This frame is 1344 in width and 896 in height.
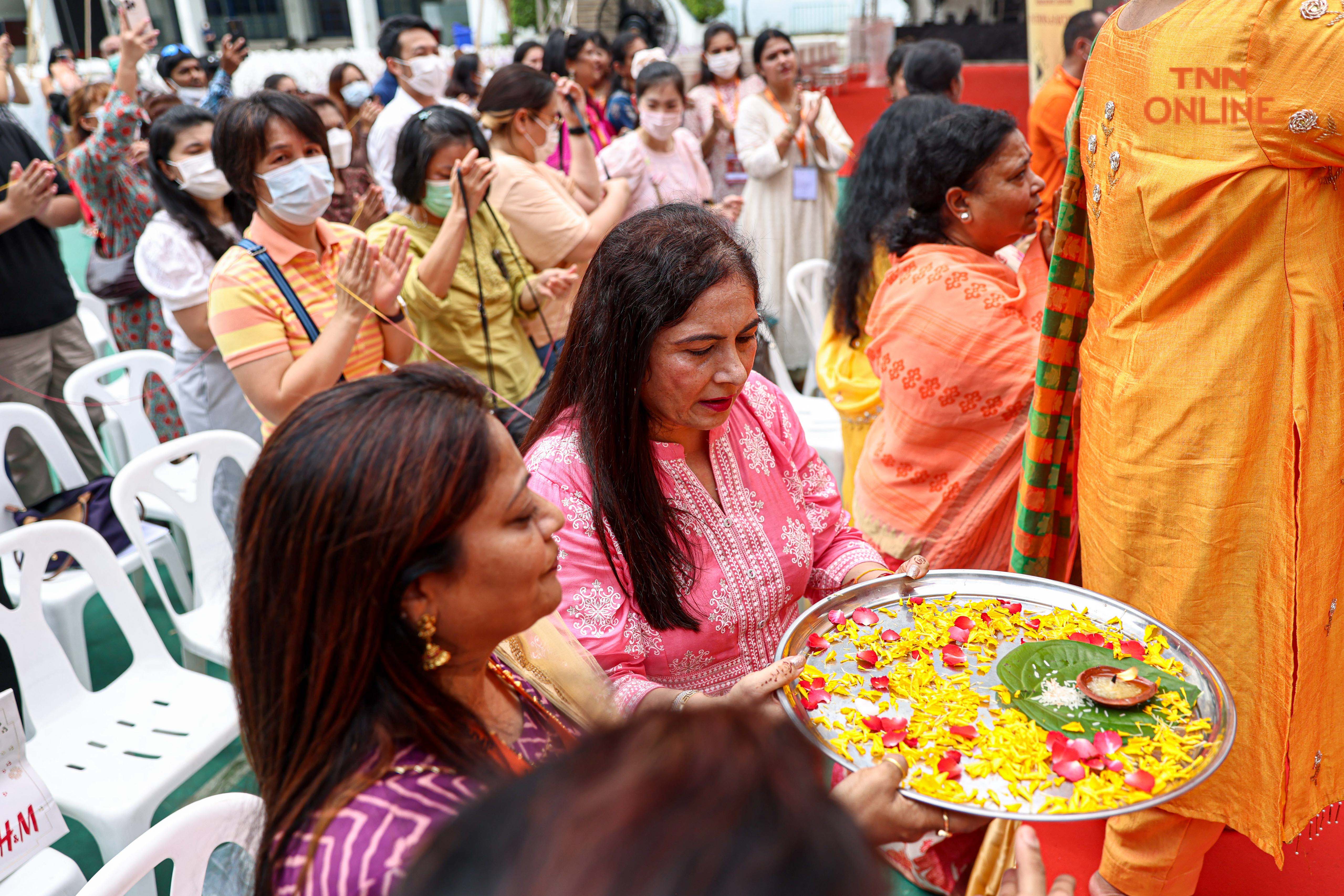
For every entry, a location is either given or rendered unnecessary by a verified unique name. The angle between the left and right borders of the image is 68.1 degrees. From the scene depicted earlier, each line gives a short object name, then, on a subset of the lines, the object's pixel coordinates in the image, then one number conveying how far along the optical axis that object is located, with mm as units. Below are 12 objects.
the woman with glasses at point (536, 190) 3666
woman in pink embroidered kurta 1606
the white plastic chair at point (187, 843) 1331
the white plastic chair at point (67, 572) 2857
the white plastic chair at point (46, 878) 1830
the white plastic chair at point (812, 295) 4352
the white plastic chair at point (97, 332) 5168
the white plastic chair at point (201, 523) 2789
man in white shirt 5074
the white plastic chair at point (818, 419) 3779
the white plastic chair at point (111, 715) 2170
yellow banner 5891
